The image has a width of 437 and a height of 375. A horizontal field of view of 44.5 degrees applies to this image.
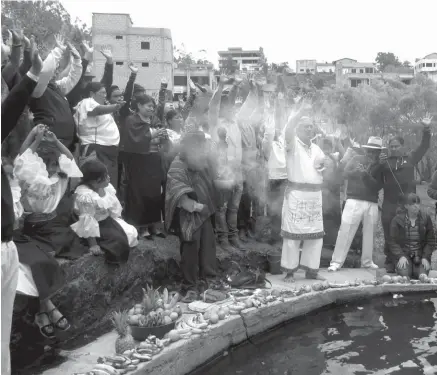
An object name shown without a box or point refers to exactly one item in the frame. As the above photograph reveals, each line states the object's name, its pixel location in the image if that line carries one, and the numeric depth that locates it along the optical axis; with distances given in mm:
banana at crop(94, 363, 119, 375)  4238
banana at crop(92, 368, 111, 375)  4160
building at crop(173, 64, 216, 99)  41406
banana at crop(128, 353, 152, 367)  4484
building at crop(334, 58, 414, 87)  47634
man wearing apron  7414
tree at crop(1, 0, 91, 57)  25031
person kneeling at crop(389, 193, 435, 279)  7766
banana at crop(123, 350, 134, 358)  4573
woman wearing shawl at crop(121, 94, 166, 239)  6953
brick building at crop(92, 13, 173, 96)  38281
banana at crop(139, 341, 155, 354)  4680
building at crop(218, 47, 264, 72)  82312
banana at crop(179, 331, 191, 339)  5037
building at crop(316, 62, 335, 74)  83800
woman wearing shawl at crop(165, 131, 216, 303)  6355
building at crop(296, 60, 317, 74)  77981
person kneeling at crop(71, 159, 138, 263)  5500
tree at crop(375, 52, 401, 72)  62625
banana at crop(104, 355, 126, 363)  4418
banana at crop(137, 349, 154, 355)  4595
